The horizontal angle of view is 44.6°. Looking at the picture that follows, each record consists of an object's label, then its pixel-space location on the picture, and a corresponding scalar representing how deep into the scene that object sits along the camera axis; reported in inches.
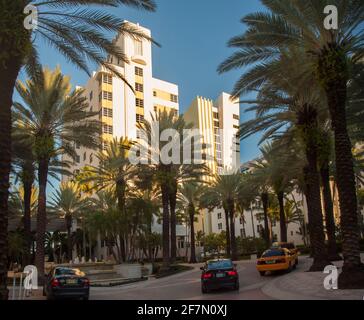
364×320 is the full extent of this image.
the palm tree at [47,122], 1118.5
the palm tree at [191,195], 2139.5
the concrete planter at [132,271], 1304.1
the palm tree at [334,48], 669.9
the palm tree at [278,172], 1434.5
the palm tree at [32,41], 546.9
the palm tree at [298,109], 896.3
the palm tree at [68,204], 2287.2
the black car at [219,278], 741.9
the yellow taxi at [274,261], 968.9
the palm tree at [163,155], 1416.1
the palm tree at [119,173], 1573.6
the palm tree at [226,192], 2005.7
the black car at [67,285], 692.7
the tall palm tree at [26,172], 1218.5
